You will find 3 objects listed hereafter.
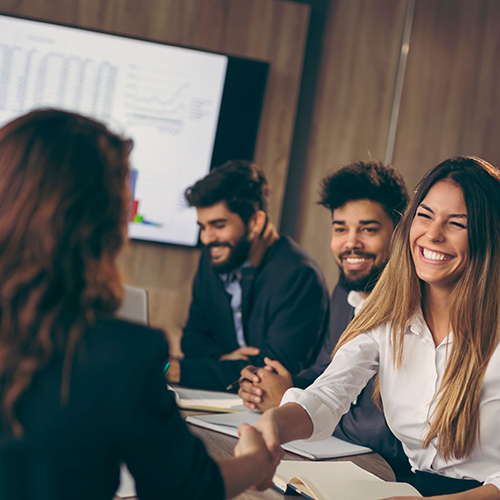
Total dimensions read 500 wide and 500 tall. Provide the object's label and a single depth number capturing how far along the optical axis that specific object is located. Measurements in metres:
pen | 1.61
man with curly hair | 1.94
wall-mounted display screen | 2.83
